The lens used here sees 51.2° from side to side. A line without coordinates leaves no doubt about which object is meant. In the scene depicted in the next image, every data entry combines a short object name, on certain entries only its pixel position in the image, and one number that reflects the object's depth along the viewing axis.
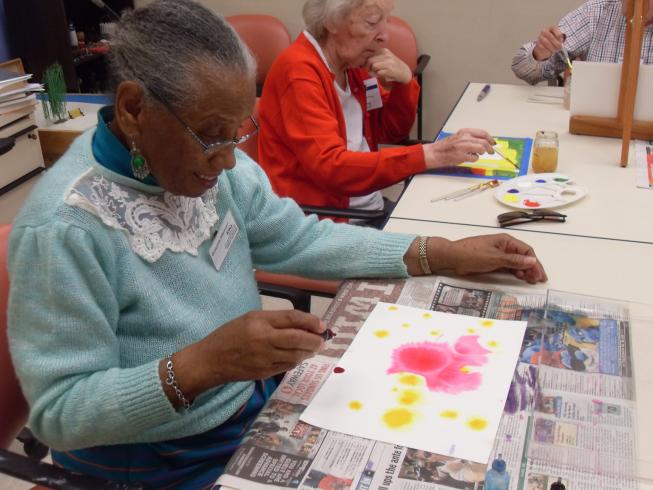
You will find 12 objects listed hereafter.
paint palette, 1.69
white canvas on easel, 2.01
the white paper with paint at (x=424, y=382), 0.96
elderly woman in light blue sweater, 0.96
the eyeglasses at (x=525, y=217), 1.59
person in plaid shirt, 2.60
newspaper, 0.88
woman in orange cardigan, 1.89
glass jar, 1.87
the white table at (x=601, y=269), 1.11
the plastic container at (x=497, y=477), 0.86
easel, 1.84
